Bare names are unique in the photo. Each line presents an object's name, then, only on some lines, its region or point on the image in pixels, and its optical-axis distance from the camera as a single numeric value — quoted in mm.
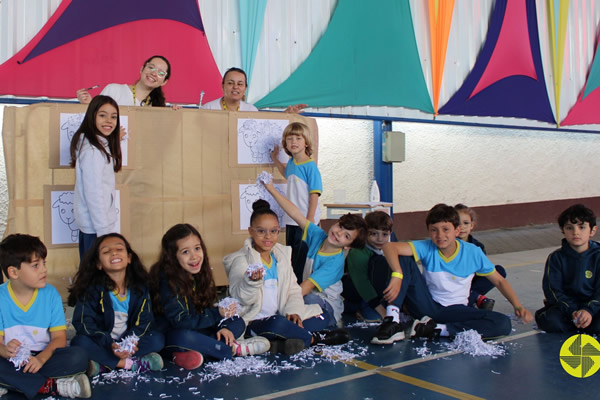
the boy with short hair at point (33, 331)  2879
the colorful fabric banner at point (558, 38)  10836
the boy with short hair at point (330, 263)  4297
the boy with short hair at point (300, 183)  4891
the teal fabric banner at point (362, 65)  8062
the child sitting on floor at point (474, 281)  4598
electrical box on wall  9062
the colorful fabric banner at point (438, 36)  9242
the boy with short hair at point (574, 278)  4039
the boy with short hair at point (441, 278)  3980
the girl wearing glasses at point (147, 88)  4691
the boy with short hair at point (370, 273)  4469
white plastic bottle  8370
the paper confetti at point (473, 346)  3599
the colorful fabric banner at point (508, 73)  9773
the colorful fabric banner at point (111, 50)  6219
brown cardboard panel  4441
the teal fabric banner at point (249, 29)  7539
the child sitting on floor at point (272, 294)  3670
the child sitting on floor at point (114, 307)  3256
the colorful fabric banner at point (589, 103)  11398
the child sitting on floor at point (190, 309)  3457
